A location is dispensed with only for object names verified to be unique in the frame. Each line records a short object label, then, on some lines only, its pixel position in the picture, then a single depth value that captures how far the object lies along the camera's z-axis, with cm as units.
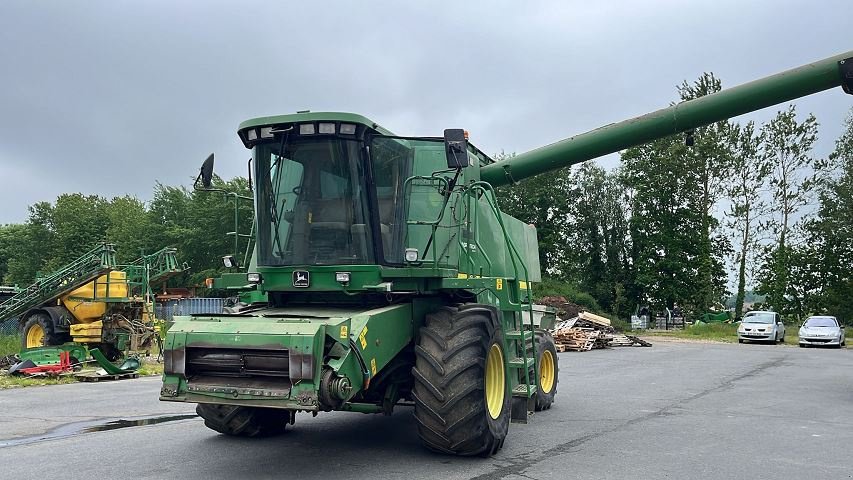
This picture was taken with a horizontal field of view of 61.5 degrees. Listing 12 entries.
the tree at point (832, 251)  4244
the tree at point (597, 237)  5478
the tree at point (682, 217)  4788
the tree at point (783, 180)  4547
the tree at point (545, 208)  5641
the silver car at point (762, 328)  3203
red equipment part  1489
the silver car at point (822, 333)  2970
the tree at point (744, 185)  4710
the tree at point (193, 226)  4491
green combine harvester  589
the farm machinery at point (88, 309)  1917
